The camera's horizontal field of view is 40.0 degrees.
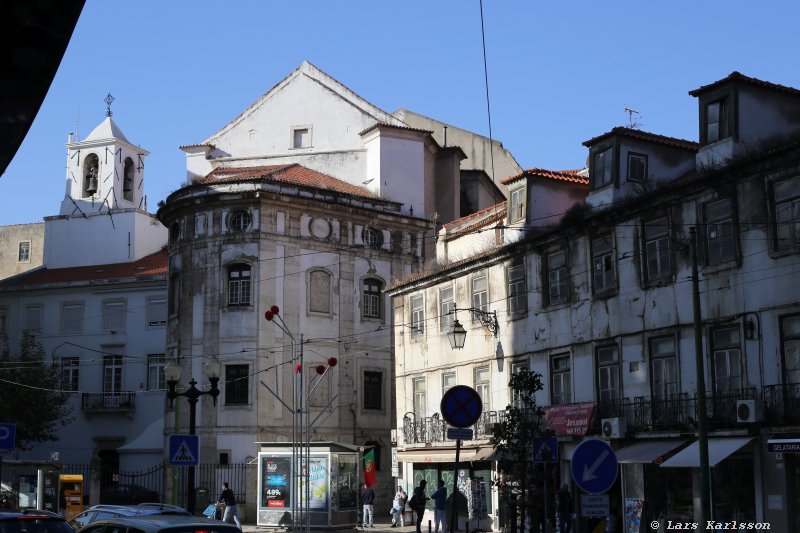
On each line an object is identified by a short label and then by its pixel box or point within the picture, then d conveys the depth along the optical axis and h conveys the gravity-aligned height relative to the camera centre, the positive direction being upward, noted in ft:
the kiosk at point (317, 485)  112.57 -5.22
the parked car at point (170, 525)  39.68 -3.24
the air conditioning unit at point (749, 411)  74.33 +1.29
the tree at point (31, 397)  169.37 +6.18
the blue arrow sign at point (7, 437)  69.46 +0.02
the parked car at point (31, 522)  47.93 -3.72
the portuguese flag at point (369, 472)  133.69 -4.61
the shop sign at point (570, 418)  91.76 +1.18
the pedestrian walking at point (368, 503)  121.39 -7.61
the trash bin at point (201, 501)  128.57 -7.65
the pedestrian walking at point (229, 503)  110.01 -6.75
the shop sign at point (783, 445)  71.03 -0.98
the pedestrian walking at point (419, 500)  104.88 -6.37
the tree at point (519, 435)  70.69 -0.16
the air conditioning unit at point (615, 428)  87.04 +0.28
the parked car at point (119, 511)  59.67 -4.20
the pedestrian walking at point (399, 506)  120.26 -7.87
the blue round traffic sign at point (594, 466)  40.01 -1.24
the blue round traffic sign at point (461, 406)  45.34 +1.11
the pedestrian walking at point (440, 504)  98.73 -6.30
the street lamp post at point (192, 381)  88.48 +4.68
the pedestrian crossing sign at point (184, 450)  73.10 -0.95
